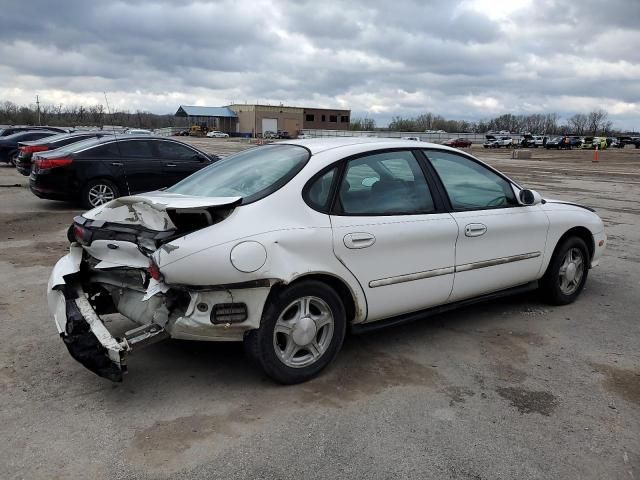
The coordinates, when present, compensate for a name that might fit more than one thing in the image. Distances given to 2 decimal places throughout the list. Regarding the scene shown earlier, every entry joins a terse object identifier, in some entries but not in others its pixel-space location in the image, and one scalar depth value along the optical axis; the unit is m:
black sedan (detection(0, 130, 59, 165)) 22.14
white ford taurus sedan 3.29
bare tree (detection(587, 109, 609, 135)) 140.12
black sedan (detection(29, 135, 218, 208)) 10.95
